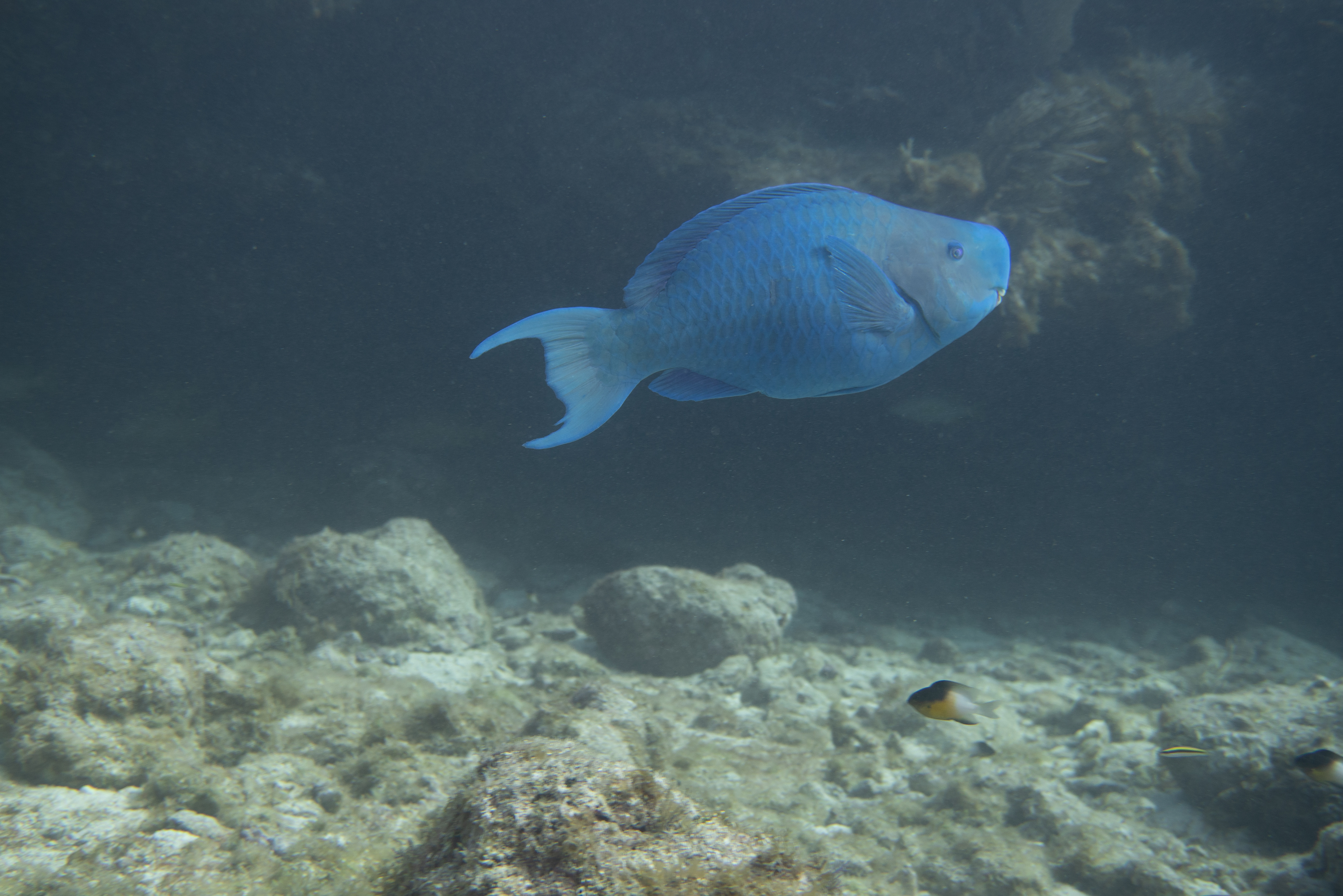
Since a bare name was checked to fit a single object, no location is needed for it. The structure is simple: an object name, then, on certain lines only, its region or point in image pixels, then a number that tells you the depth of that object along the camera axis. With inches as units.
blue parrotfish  83.4
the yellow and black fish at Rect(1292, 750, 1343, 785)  105.3
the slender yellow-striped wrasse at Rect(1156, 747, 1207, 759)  121.1
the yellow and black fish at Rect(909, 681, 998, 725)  103.7
